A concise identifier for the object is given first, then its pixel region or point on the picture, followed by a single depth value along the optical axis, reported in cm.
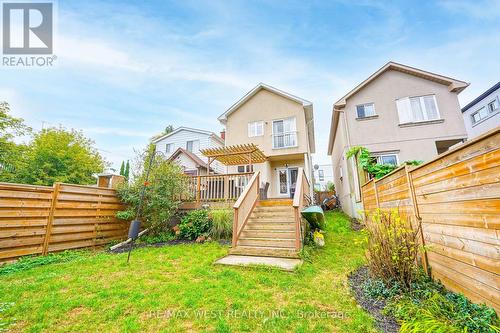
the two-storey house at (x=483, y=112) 1532
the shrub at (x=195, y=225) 763
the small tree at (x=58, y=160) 1528
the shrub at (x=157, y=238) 747
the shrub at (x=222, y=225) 741
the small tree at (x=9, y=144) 1289
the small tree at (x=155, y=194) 773
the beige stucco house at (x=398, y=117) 1018
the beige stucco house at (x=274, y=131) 1341
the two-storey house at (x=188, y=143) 1691
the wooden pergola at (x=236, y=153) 1037
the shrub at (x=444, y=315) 188
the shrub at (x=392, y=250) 299
